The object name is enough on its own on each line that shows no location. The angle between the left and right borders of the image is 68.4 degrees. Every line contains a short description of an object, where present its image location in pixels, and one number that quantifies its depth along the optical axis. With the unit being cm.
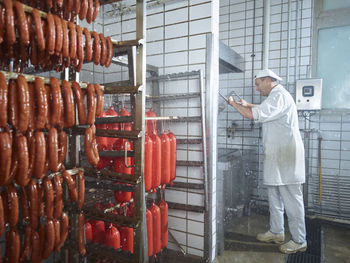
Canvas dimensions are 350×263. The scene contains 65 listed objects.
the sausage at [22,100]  137
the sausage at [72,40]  161
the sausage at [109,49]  185
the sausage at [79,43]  165
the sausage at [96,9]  186
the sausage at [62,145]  167
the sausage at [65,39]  156
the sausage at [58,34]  152
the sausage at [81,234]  201
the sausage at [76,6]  171
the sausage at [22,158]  139
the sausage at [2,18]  132
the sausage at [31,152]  147
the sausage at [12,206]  149
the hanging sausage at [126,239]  236
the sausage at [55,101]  153
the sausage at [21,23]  137
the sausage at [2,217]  141
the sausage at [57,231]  170
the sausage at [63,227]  178
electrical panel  404
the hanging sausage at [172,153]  262
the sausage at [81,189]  186
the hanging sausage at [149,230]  243
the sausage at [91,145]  175
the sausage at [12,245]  155
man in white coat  329
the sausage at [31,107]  147
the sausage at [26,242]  164
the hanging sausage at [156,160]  239
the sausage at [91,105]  174
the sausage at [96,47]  178
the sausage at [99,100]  177
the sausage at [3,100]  131
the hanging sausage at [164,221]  269
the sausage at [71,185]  176
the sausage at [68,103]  160
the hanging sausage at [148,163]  226
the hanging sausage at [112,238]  222
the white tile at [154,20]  301
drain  306
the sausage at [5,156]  132
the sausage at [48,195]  161
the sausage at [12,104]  136
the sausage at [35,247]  166
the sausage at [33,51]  151
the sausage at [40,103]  145
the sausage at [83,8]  174
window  418
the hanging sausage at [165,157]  253
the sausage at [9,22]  133
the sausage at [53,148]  153
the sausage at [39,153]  146
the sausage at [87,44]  172
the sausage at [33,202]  156
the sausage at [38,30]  143
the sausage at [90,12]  178
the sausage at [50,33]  148
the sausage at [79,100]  169
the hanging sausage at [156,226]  255
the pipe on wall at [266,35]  445
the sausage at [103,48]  181
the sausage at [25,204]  158
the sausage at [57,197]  166
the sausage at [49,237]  167
